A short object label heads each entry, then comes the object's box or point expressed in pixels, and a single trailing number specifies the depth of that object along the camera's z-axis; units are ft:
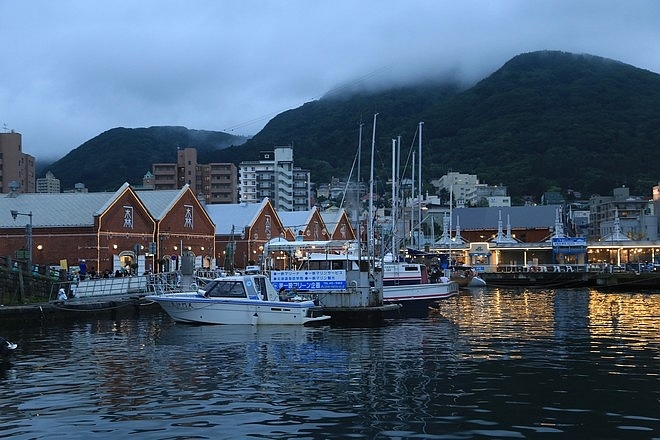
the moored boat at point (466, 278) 304.30
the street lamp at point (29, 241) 164.76
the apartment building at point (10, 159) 520.01
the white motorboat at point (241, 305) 133.80
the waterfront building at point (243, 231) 289.64
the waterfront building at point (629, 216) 512.22
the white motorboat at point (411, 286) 170.50
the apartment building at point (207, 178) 625.00
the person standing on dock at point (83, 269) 192.71
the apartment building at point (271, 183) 647.97
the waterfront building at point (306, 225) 334.03
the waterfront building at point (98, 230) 215.72
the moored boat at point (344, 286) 140.97
